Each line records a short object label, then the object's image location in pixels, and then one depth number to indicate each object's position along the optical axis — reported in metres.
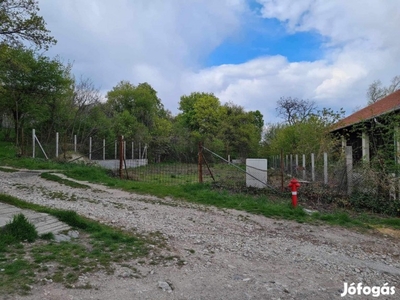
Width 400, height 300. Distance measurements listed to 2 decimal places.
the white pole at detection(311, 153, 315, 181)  12.00
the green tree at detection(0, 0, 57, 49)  9.41
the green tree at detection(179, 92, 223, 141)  43.88
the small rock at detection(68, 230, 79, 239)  4.93
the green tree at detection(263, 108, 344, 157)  15.37
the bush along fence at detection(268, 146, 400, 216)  8.14
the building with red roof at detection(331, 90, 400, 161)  8.23
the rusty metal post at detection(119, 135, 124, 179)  12.58
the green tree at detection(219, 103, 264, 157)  35.56
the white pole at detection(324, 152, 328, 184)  10.56
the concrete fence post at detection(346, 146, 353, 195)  9.07
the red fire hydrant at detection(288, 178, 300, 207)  8.17
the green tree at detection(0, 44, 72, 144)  18.20
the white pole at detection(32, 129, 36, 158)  16.33
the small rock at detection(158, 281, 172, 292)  3.34
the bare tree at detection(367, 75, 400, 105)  33.73
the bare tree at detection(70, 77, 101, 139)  22.81
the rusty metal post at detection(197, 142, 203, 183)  10.99
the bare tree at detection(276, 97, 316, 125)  34.91
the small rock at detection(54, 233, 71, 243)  4.69
